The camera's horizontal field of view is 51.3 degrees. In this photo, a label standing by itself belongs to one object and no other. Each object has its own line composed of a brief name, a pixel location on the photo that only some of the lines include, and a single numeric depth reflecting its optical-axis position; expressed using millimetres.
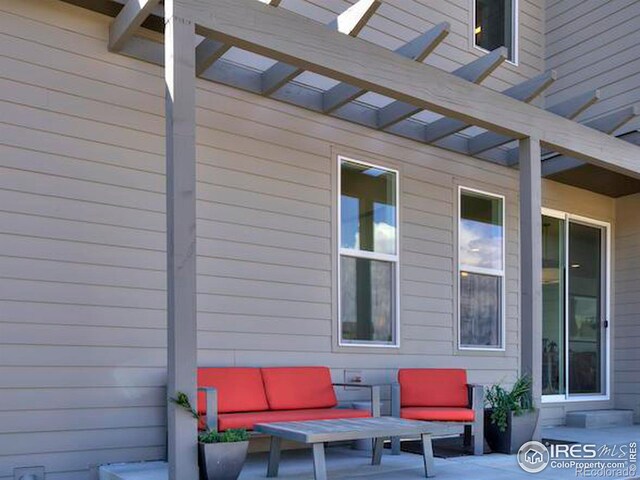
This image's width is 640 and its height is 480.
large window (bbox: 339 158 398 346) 5562
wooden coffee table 3494
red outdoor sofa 4164
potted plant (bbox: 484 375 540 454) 4883
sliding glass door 7387
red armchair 4836
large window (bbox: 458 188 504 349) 6418
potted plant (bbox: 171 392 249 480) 3365
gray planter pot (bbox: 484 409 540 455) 4871
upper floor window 6926
